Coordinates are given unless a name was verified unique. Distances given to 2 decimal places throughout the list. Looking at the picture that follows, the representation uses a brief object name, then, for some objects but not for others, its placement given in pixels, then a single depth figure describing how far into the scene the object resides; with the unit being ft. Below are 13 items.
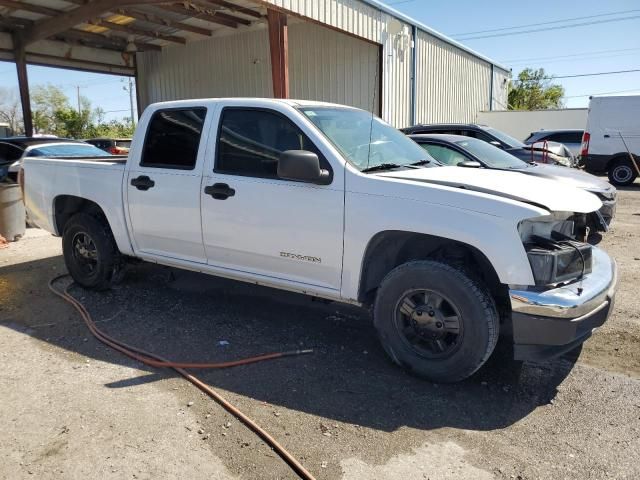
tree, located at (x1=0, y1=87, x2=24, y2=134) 207.27
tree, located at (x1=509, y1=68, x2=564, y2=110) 172.85
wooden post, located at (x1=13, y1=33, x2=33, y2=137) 54.70
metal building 44.52
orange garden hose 9.15
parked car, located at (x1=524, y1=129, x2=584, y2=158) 64.34
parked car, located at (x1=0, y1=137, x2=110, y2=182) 33.65
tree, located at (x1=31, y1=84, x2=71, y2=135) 182.68
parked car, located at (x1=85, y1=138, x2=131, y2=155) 57.72
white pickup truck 10.57
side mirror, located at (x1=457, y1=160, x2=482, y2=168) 18.82
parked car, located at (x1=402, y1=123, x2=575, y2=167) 34.01
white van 49.14
